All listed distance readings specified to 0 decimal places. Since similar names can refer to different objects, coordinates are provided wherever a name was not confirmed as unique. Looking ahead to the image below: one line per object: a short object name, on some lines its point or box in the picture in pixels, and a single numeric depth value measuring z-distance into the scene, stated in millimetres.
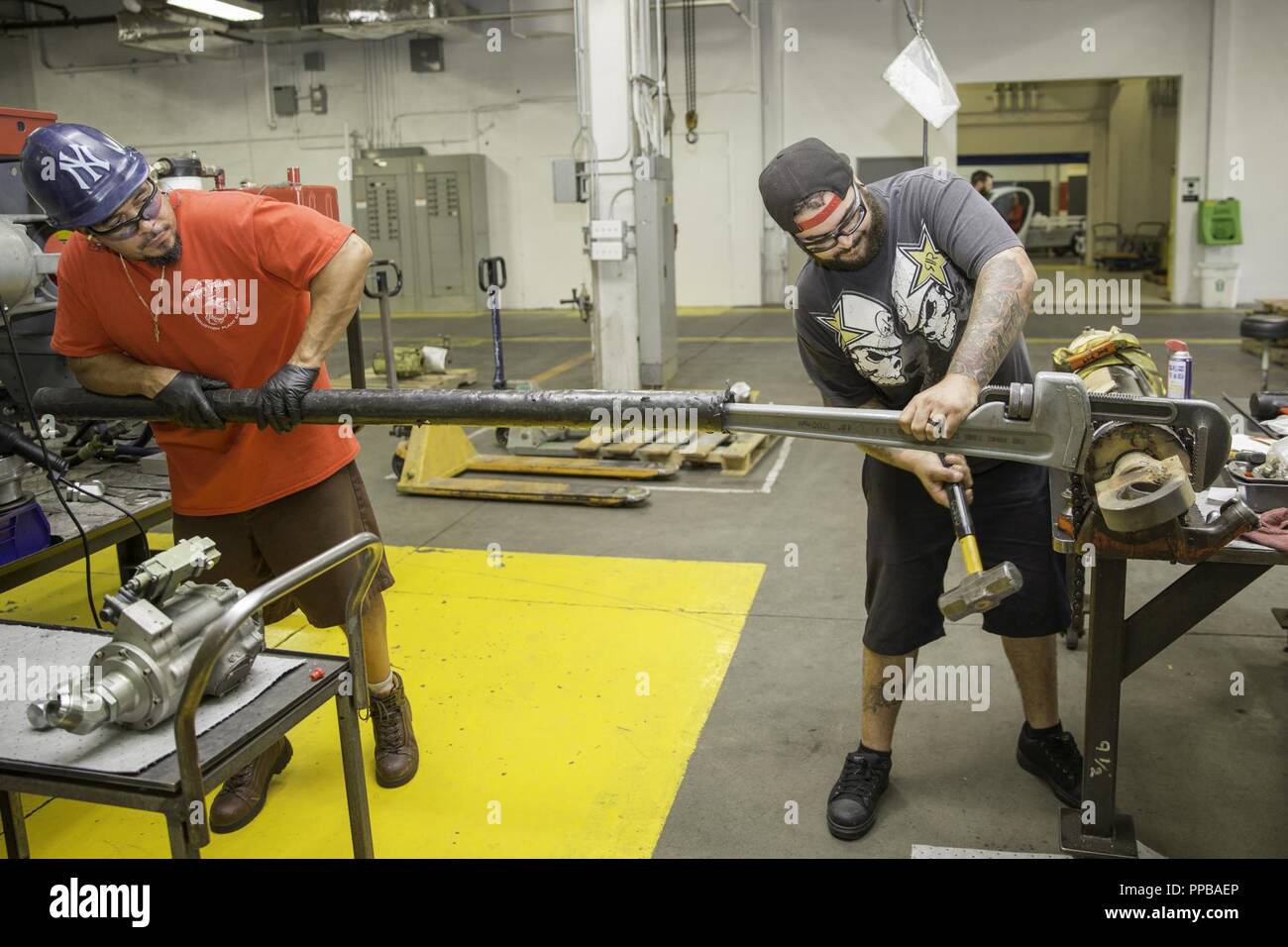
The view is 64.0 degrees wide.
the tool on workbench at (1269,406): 3260
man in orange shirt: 2250
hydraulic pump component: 1713
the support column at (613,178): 7258
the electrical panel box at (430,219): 13711
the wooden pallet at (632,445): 6188
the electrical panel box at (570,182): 7594
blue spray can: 3102
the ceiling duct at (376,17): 11859
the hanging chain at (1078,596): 3637
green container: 11711
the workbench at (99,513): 3027
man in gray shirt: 2217
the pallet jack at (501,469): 5566
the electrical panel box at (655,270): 7793
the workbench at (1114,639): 2307
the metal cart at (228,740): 1619
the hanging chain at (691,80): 12766
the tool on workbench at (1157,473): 1858
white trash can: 12031
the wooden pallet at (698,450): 6180
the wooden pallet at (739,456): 6090
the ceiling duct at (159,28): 12266
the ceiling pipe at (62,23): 14258
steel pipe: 1988
